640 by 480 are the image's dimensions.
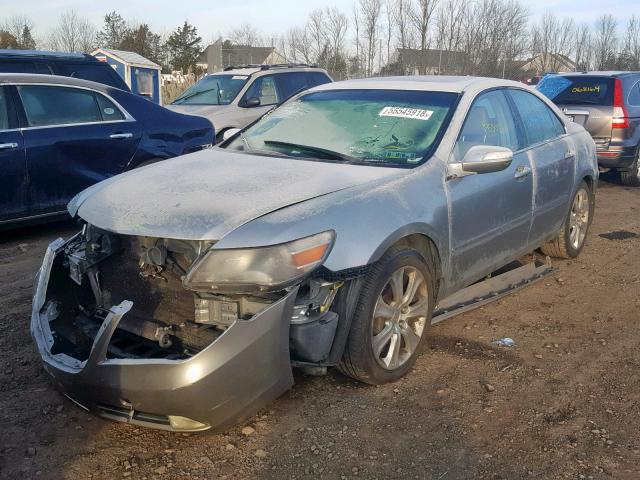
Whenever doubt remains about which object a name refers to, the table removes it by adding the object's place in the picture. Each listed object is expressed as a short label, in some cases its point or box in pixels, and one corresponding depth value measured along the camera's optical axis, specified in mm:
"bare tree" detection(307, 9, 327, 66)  35250
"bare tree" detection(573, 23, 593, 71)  42625
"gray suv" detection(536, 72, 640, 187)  9648
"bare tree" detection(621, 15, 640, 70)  39344
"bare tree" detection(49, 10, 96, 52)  38719
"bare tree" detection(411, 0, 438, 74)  31781
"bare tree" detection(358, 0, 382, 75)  33906
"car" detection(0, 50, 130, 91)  8531
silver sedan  2895
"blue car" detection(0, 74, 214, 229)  6230
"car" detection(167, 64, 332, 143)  10852
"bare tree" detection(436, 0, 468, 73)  31969
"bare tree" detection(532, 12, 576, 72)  38909
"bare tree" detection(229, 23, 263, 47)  44338
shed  25094
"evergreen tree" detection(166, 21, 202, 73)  51219
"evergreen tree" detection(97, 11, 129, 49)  49562
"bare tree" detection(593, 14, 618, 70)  41184
